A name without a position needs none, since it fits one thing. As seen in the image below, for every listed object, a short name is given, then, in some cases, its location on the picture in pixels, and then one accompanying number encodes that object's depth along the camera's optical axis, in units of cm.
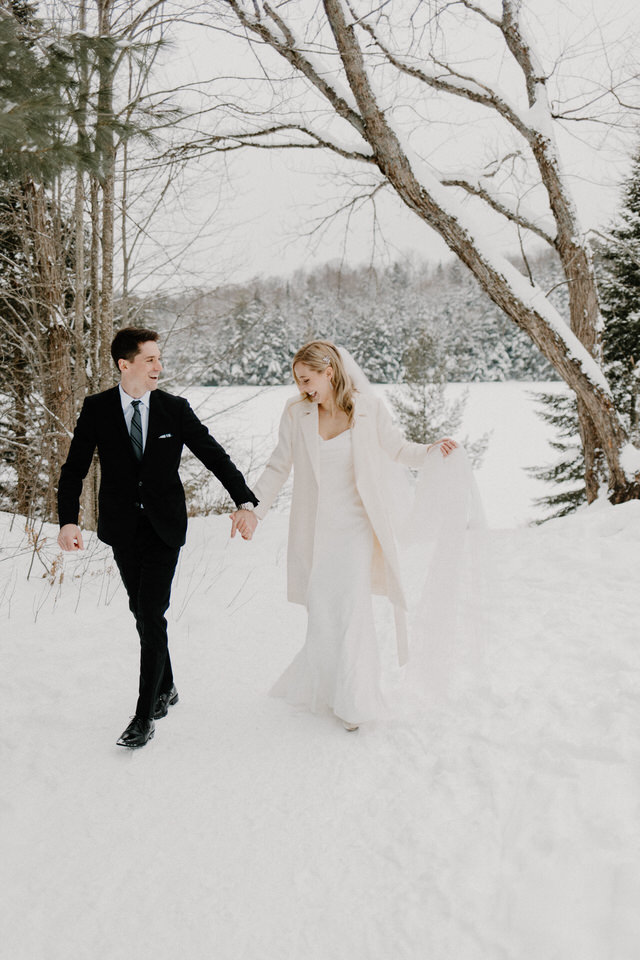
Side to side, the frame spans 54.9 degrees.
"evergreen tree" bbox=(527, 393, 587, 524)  1616
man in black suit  294
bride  311
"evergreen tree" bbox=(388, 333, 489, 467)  2305
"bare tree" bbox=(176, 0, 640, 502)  682
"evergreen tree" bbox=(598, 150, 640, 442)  1416
